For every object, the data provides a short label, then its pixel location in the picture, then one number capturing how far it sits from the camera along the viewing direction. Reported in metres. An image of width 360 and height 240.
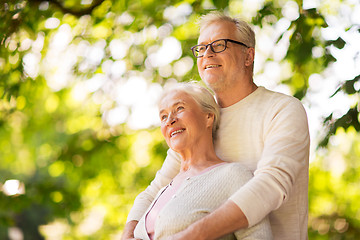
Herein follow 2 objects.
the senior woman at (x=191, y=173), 1.78
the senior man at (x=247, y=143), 1.67
